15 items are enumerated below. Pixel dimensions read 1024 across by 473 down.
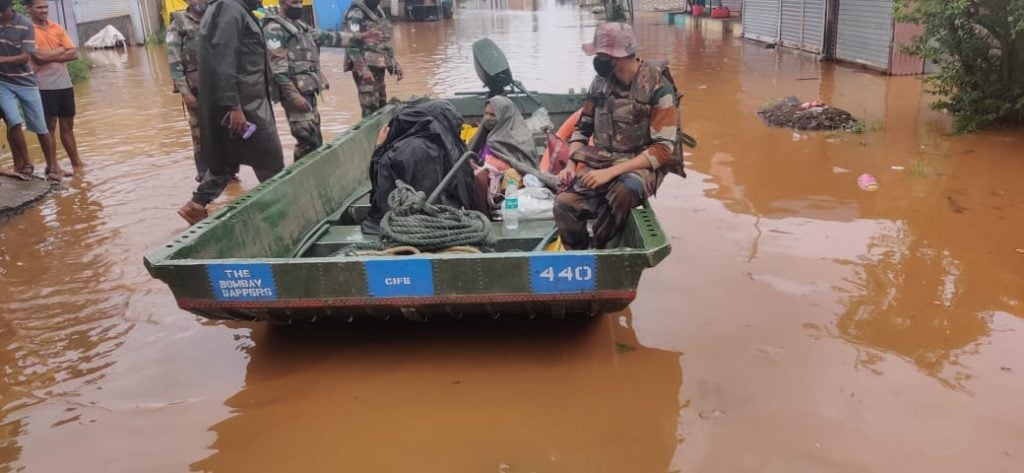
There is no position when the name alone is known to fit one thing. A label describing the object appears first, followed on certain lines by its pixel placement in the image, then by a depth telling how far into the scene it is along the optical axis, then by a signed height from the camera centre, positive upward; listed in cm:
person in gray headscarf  541 -95
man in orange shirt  687 -30
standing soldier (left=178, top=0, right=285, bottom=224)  480 -52
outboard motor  714 -54
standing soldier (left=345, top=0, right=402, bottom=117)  755 -39
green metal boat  321 -112
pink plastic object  598 -151
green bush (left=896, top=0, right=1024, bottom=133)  718 -69
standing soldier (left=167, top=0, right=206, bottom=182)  596 -22
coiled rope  373 -105
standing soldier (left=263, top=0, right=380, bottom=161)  582 -40
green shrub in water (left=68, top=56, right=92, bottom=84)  1488 -79
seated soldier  384 -73
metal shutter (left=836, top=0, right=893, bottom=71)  1102 -67
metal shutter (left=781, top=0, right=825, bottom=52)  1341 -61
